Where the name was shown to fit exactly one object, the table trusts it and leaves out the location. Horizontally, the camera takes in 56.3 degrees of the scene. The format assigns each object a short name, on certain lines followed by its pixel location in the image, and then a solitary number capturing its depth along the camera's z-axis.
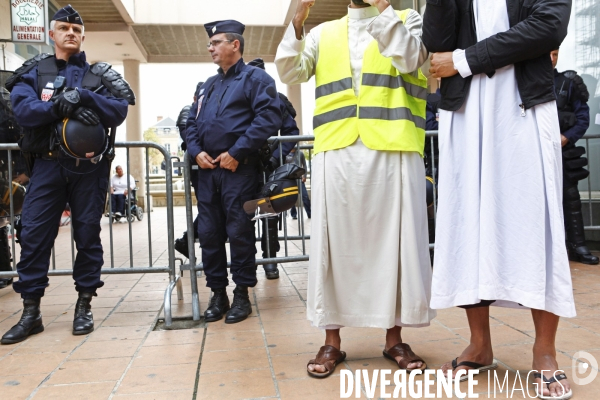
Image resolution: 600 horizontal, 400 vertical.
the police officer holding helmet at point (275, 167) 5.14
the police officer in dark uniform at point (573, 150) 5.63
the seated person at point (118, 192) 15.95
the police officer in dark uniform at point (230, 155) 3.85
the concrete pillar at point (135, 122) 19.19
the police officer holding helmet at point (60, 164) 3.51
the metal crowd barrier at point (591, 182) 6.23
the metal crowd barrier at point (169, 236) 4.20
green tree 65.91
